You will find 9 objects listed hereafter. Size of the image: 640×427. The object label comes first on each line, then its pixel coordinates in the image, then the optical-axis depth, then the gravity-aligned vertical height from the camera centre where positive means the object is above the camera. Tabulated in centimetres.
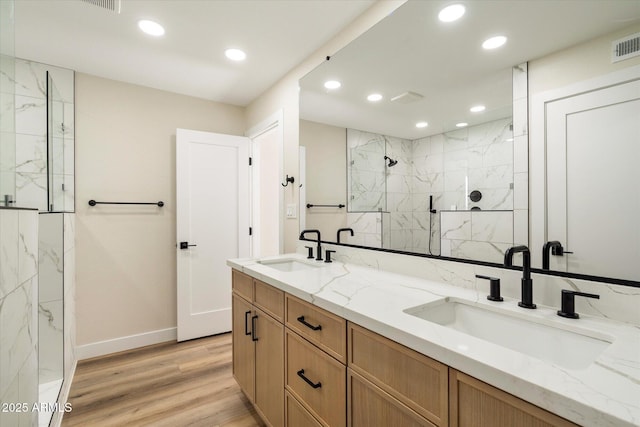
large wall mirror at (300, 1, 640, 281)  112 +46
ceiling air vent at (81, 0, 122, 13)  171 +121
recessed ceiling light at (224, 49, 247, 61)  227 +123
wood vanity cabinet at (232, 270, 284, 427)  151 -73
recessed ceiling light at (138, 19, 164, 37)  192 +123
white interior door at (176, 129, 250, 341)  298 -8
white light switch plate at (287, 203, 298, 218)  257 +3
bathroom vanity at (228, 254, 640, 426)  60 -38
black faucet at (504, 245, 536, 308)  102 -21
